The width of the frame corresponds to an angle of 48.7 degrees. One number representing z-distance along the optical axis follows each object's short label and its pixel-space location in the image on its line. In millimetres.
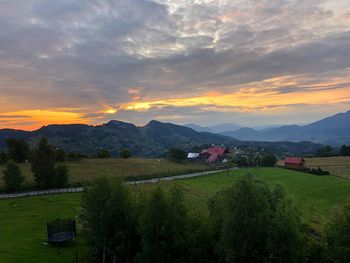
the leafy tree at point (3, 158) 141650
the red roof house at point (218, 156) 188750
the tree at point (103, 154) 175125
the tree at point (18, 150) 143875
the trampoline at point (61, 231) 45938
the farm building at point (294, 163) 150750
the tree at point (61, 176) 95500
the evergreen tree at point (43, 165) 93375
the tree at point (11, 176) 88019
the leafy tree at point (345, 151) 187250
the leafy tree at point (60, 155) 143100
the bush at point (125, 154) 181250
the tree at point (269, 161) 159875
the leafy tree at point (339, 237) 33469
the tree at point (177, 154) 165375
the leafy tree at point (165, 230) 38844
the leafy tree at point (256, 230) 34719
